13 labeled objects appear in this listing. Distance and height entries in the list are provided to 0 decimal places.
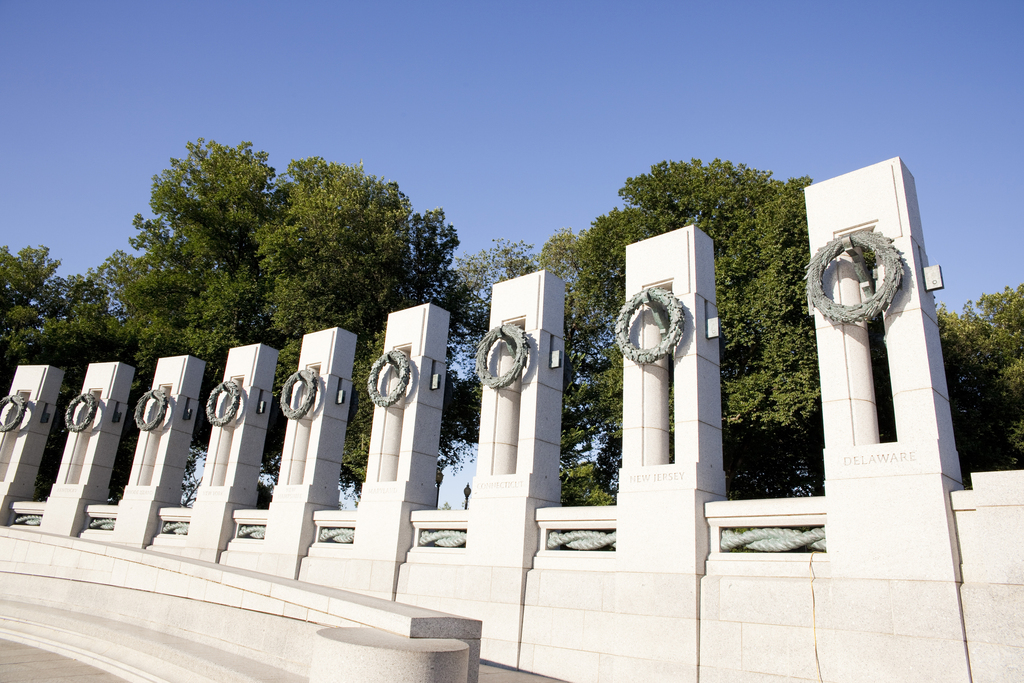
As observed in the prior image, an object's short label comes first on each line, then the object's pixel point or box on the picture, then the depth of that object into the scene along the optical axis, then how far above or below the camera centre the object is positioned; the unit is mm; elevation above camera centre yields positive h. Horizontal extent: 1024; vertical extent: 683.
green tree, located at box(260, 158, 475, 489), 31359 +13092
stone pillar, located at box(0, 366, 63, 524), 24459 +3444
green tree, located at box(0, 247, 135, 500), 31125 +9018
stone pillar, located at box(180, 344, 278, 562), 19531 +2695
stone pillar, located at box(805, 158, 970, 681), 8875 +1580
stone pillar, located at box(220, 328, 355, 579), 17641 +2507
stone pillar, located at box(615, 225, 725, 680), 11148 +2241
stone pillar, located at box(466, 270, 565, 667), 13219 +2194
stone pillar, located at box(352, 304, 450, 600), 15672 +2570
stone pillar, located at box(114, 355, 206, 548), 21266 +2825
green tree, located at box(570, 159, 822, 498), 22641 +9330
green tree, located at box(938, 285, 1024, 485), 23312 +7000
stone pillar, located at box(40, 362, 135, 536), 22750 +2883
